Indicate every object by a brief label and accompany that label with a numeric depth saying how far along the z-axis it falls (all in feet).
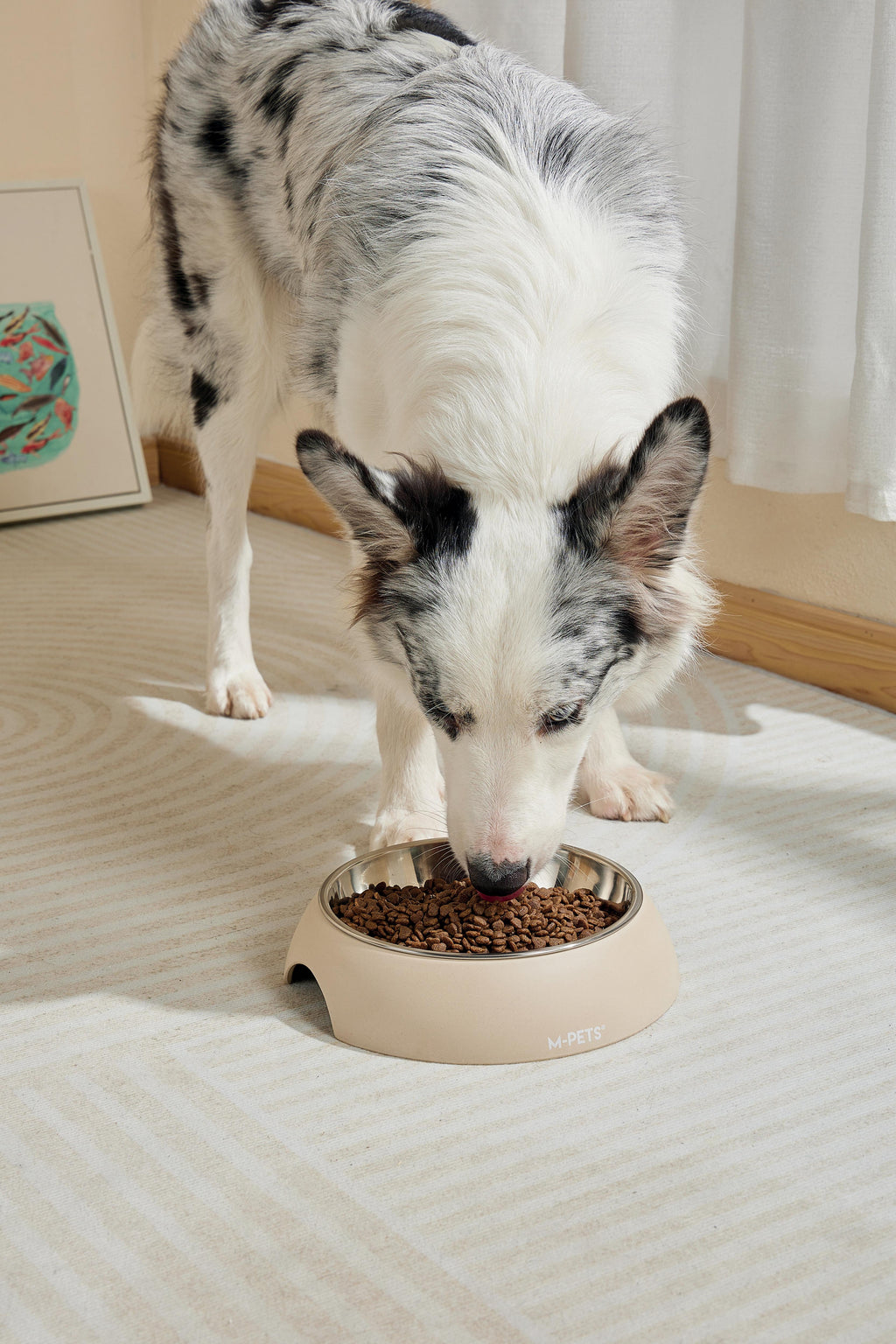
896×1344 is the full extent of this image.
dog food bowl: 5.06
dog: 5.15
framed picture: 14.38
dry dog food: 5.34
